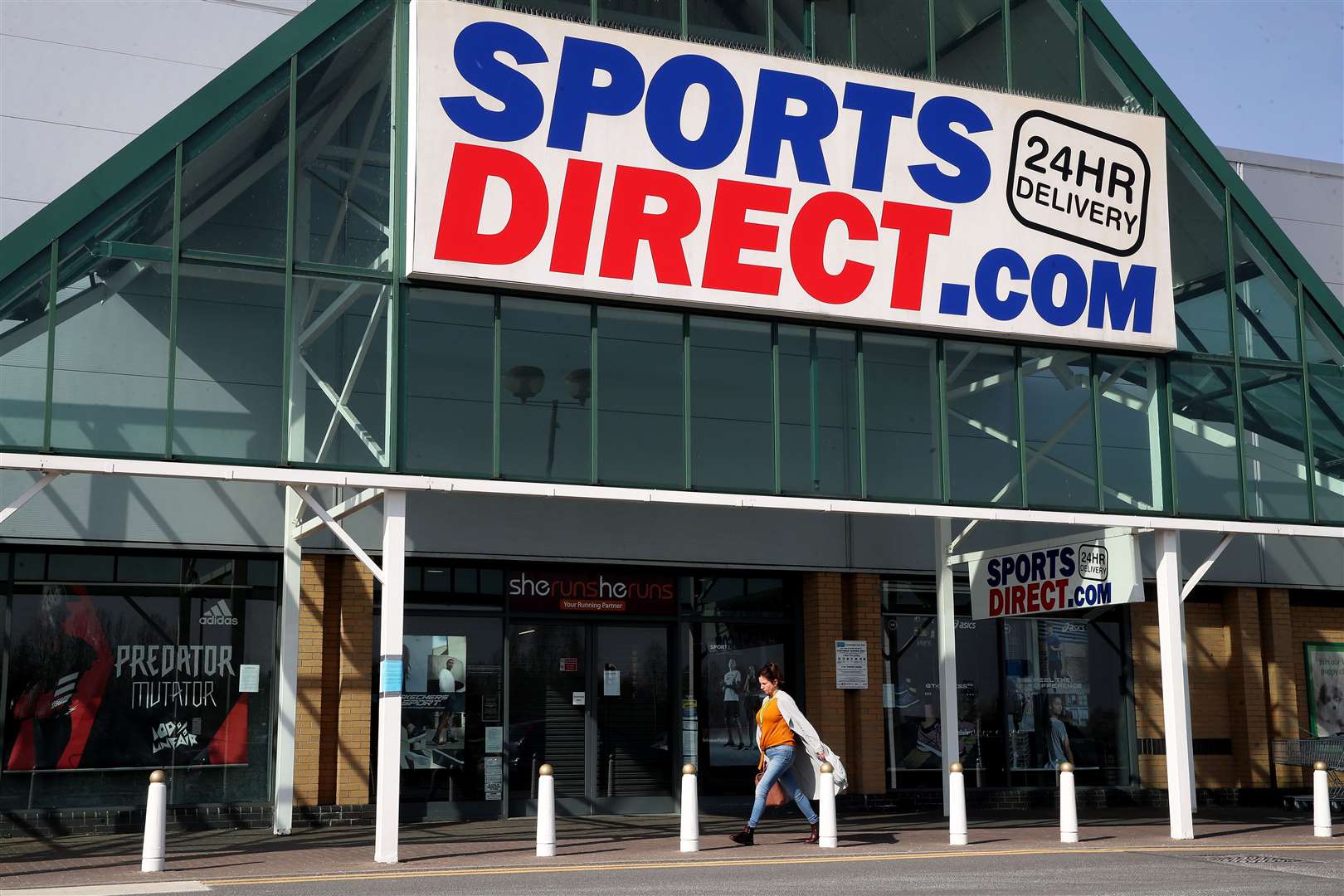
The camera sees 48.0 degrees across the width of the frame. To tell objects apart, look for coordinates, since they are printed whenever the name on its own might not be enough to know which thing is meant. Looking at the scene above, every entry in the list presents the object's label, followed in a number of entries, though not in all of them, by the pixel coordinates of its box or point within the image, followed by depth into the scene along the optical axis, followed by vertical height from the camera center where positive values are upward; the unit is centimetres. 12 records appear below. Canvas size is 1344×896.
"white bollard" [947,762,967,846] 1543 -129
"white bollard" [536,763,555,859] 1423 -127
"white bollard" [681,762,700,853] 1481 -128
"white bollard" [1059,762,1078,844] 1588 -140
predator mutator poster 1711 +7
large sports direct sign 1542 +540
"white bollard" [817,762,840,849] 1515 -132
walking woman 1538 -66
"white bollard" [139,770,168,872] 1323 -119
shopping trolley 2152 -113
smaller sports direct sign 1684 +119
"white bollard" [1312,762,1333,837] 1634 -135
